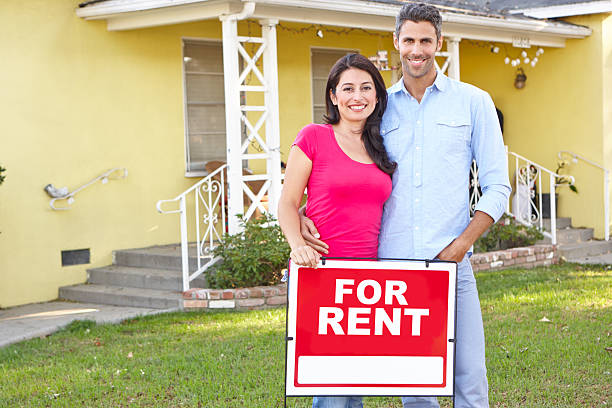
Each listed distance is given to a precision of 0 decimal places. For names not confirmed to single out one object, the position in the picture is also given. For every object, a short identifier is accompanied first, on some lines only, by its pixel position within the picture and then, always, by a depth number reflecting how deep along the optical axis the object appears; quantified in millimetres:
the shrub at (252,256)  7824
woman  3123
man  3162
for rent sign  3178
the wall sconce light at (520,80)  12344
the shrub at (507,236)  10117
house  8477
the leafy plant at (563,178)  11430
